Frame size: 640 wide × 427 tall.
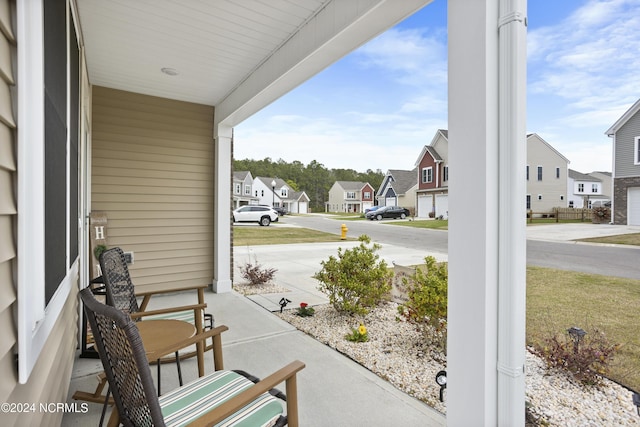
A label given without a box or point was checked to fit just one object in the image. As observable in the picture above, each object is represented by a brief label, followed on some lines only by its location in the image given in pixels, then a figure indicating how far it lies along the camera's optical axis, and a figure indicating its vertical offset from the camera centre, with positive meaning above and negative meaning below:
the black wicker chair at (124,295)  2.12 -0.55
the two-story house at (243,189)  26.62 +1.76
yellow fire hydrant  11.08 -0.69
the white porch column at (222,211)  4.75 +0.00
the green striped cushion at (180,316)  2.40 -0.75
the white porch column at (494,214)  1.29 -0.01
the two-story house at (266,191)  29.59 +1.70
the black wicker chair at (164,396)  1.11 -0.65
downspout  1.29 -0.02
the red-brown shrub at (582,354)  1.88 -0.84
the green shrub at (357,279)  3.51 -0.71
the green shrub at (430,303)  2.66 -0.72
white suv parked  16.92 -0.17
